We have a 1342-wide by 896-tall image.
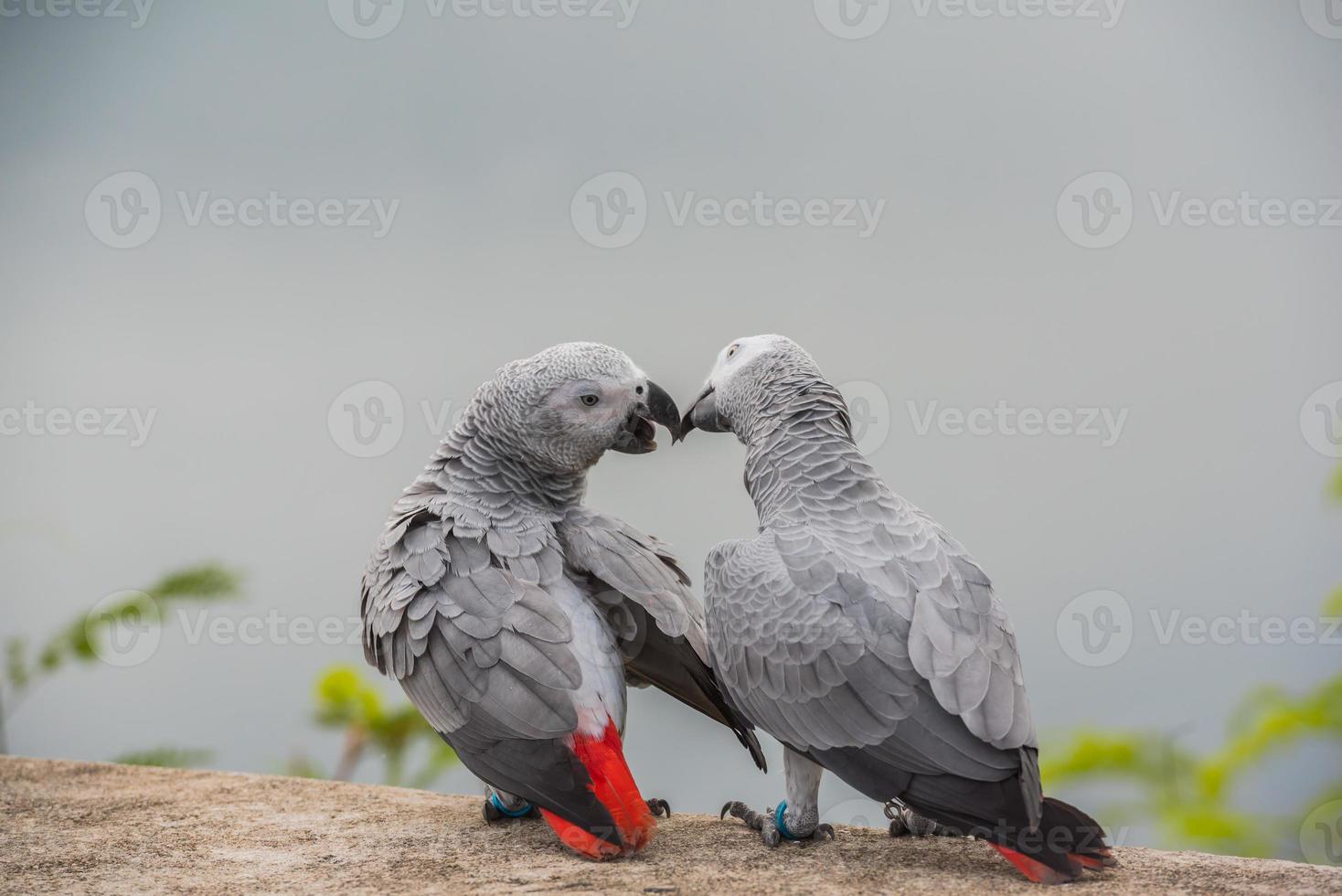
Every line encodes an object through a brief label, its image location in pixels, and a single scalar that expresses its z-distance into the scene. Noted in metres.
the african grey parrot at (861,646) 5.01
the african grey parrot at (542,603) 5.05
